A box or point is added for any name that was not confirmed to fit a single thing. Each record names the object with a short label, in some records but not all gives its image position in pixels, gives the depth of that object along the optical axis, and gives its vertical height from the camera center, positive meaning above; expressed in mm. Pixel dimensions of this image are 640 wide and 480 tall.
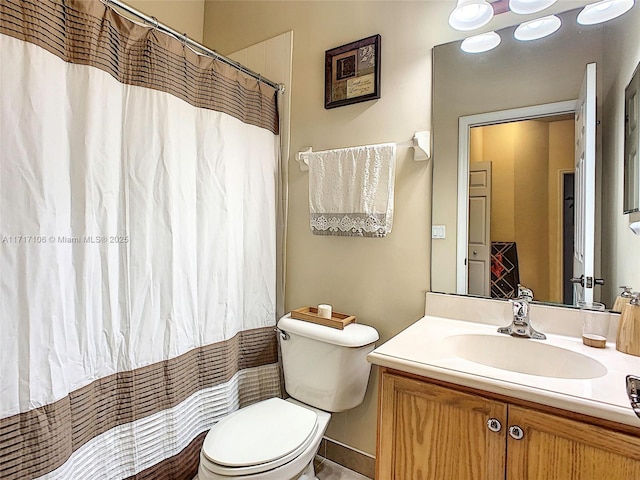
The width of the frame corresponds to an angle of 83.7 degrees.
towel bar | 1514 +393
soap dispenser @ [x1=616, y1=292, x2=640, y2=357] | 1067 -280
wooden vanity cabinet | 815 -525
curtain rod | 1243 +820
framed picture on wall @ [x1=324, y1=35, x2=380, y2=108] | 1687 +799
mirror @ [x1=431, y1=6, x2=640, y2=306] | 1214 +543
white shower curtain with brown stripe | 1000 -34
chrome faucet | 1256 -308
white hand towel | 1593 +213
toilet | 1182 -716
